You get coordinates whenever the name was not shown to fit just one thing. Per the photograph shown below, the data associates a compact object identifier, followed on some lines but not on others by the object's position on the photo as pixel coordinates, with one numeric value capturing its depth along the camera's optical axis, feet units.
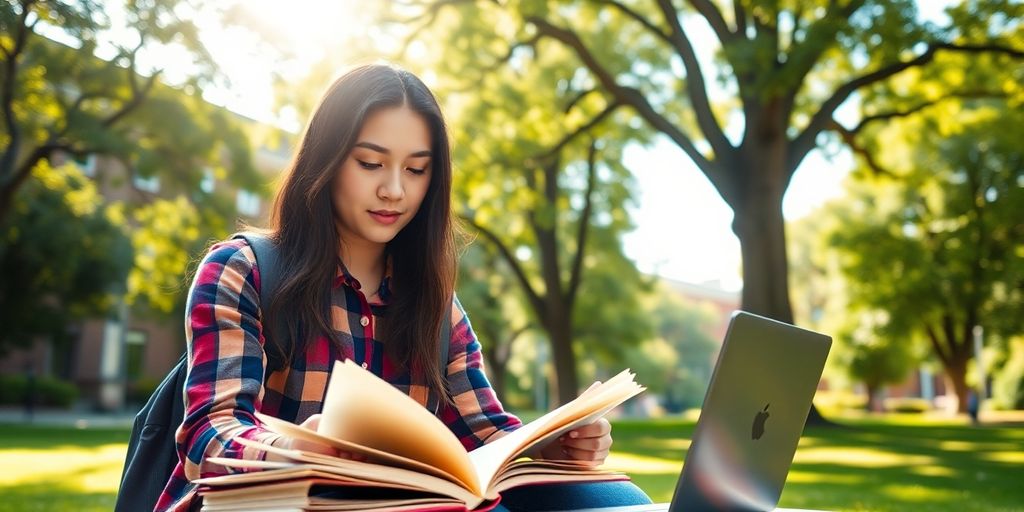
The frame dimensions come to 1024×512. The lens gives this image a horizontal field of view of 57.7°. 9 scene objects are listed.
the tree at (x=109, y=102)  40.09
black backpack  5.17
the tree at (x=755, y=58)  33.81
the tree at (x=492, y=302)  83.87
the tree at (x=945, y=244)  67.87
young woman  5.06
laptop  4.50
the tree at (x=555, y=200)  47.21
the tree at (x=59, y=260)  68.59
